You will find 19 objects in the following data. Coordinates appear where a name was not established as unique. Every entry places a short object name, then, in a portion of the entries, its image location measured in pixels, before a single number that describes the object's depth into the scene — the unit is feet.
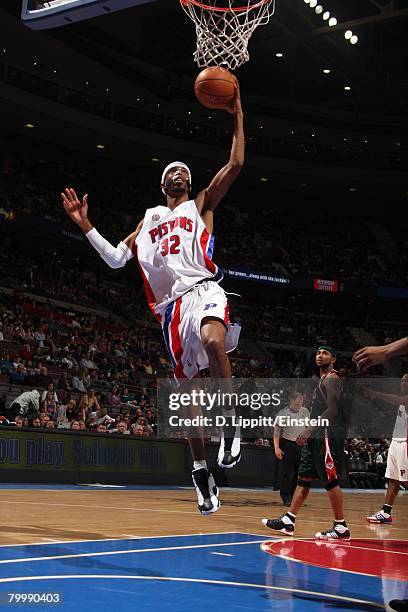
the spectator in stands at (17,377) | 53.28
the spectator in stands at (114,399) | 57.82
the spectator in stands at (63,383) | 55.98
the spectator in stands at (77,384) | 57.62
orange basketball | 17.49
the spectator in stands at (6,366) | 54.29
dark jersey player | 23.30
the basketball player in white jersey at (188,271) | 16.08
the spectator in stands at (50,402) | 48.55
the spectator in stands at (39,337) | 63.21
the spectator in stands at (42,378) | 54.19
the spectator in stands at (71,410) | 50.75
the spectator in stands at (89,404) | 51.80
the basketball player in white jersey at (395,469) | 30.17
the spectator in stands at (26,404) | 46.42
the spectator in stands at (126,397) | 61.46
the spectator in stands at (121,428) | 50.99
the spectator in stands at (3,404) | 46.55
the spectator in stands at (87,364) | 63.82
